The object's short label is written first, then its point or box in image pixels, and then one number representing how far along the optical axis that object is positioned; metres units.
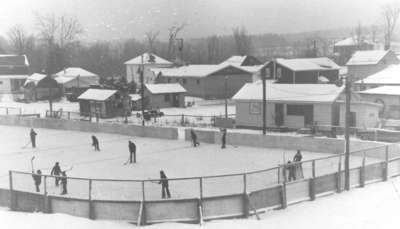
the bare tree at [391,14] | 107.88
